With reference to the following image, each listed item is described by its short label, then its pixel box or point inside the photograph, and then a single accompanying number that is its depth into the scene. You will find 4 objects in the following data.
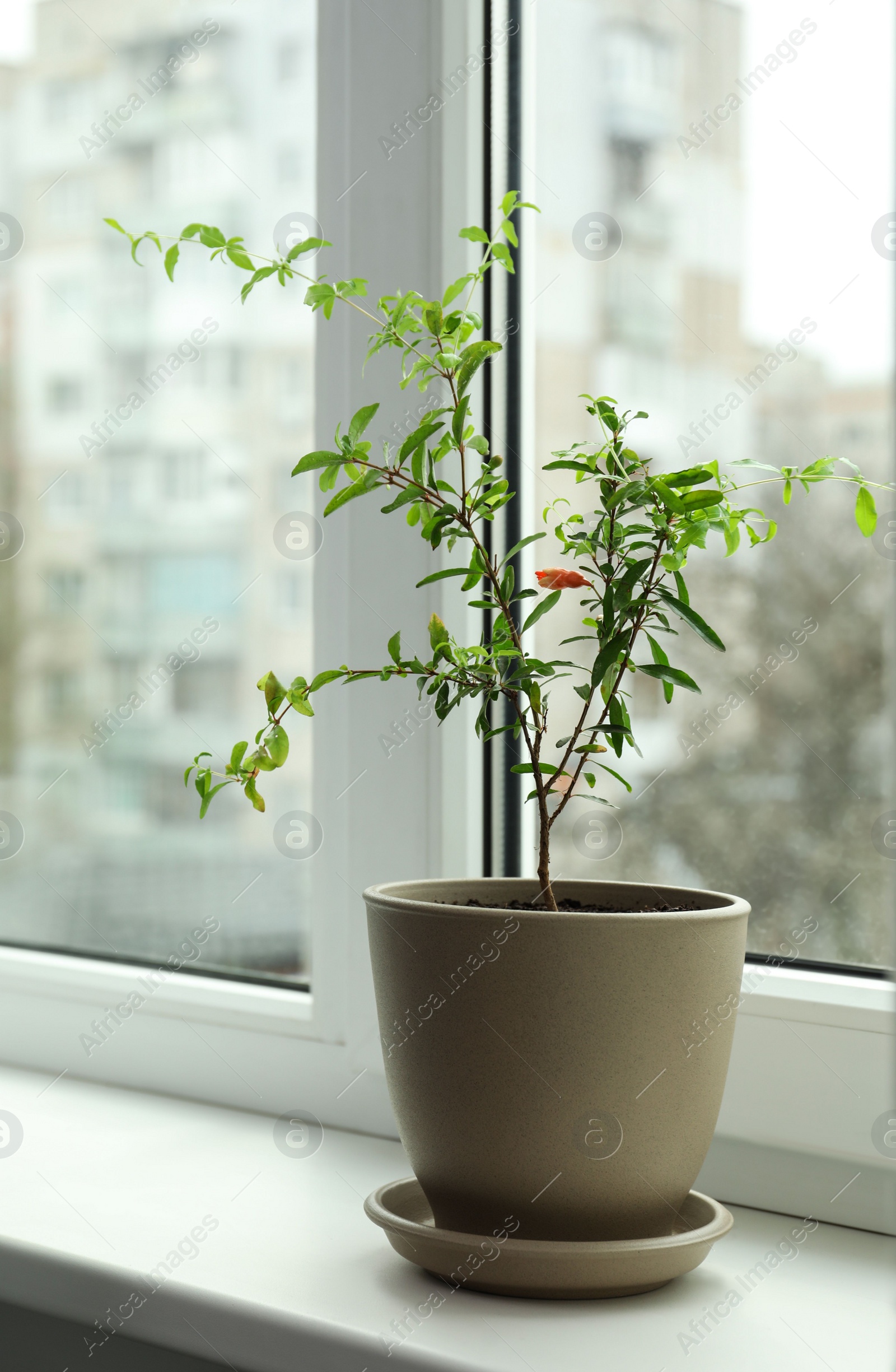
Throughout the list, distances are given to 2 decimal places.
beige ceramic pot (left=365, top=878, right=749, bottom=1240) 0.66
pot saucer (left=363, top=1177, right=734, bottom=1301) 0.66
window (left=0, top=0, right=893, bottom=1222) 0.87
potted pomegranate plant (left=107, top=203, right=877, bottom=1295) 0.66
